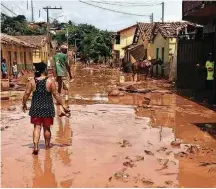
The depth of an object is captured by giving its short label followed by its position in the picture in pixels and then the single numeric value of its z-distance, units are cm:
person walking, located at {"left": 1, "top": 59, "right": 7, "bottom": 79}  2220
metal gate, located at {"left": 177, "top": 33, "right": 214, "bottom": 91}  1678
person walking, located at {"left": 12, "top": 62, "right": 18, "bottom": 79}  2687
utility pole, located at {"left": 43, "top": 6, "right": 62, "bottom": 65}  4818
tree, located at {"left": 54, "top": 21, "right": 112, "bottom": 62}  6088
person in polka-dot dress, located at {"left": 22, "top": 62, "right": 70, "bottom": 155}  662
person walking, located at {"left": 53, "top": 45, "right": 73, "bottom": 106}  1064
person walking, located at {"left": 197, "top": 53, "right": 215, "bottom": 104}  1474
